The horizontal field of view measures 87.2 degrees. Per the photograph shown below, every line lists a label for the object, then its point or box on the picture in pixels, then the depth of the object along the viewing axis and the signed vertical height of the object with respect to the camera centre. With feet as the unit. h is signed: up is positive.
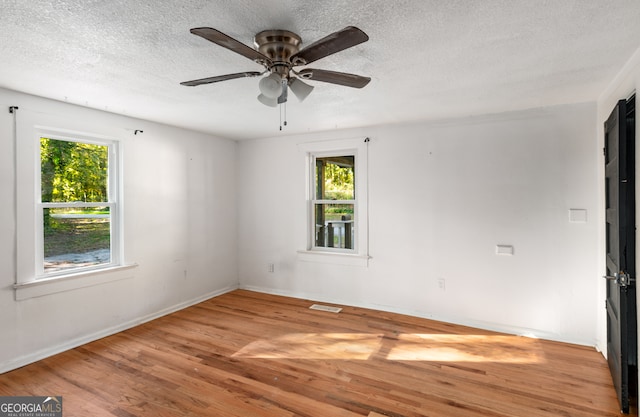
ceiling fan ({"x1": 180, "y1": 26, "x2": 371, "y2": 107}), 5.50 +2.58
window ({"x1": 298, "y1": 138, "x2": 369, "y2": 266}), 14.43 +0.29
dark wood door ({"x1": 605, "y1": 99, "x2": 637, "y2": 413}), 7.12 -0.87
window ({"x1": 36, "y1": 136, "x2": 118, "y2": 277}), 10.31 +0.13
